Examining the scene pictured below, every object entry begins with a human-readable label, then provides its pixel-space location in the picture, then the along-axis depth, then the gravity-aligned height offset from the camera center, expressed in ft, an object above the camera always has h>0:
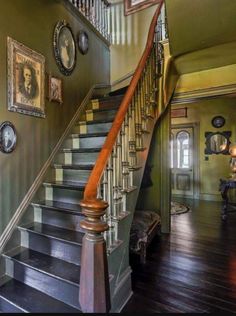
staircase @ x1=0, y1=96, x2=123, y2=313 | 5.88 -2.55
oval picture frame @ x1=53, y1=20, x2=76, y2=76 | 9.70 +4.67
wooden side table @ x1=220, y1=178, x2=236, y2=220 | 15.48 -2.19
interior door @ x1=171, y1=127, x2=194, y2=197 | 22.00 -0.59
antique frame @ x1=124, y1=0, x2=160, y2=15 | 14.03 +9.04
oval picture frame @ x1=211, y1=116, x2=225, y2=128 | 20.48 +2.87
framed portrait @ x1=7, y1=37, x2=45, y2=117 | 7.47 +2.61
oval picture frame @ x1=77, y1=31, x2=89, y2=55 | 11.38 +5.59
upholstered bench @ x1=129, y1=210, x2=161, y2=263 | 8.94 -3.03
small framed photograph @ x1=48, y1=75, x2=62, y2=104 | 9.33 +2.72
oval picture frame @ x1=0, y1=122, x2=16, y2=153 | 7.12 +0.61
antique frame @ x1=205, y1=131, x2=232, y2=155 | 20.24 +1.02
